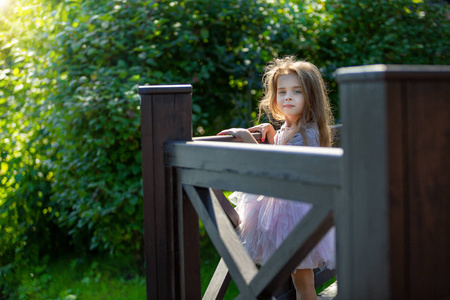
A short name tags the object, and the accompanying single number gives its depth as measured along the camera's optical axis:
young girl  3.29
